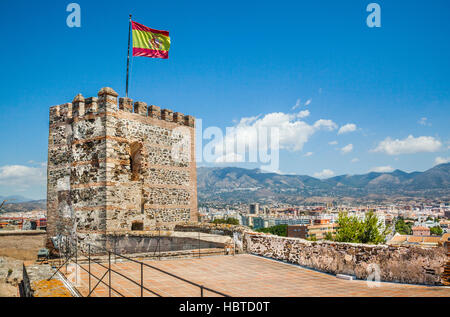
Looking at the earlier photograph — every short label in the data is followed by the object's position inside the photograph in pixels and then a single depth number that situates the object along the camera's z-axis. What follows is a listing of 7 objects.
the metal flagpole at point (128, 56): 18.03
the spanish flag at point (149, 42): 17.45
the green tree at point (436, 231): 129.75
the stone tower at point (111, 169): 15.52
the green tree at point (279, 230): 103.56
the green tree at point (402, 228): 139.98
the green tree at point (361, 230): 22.52
